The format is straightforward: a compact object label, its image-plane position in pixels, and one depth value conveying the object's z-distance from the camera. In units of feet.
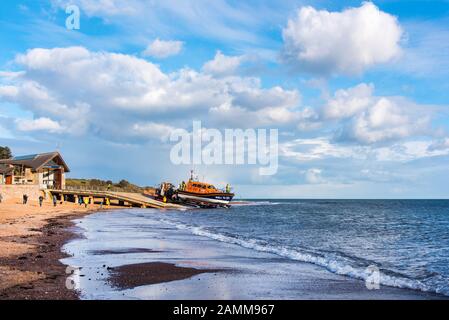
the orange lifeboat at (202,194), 273.48
